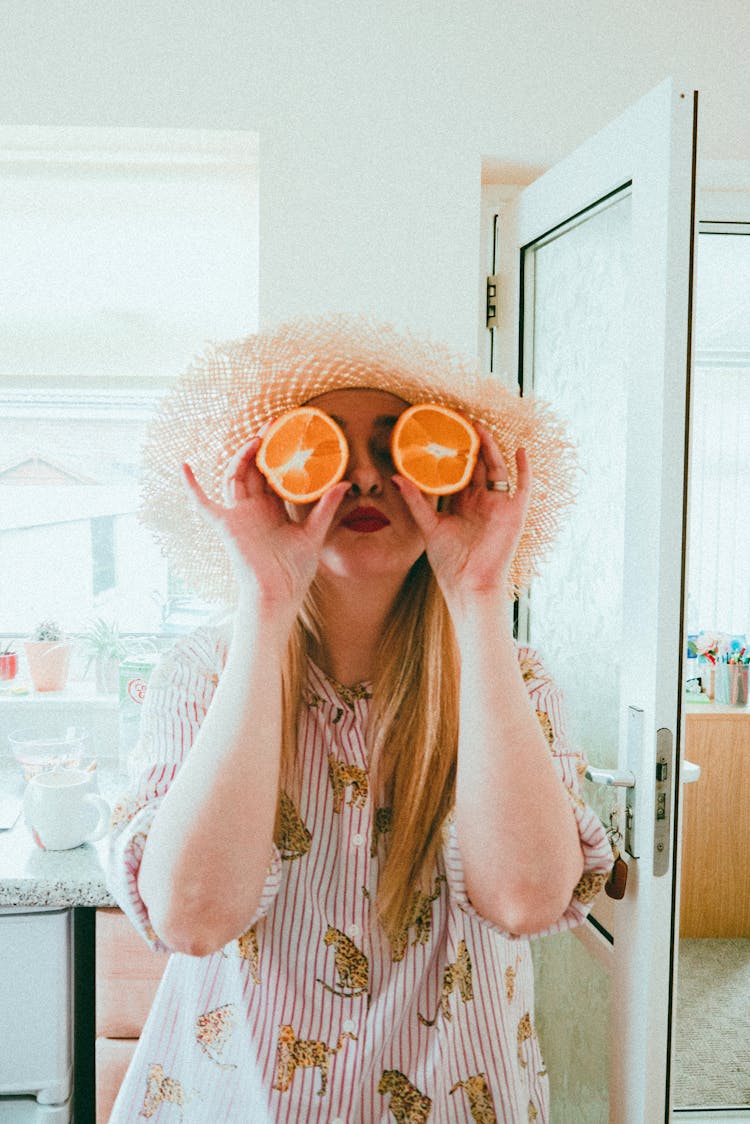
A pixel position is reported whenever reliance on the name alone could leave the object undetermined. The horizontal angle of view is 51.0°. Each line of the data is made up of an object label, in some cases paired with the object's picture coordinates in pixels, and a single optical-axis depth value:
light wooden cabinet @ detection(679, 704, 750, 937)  3.05
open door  1.14
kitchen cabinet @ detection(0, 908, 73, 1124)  1.44
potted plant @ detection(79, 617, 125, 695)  2.20
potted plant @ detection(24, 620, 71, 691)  2.16
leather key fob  1.21
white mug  1.52
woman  0.78
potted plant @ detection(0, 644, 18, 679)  2.19
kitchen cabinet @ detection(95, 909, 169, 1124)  1.44
